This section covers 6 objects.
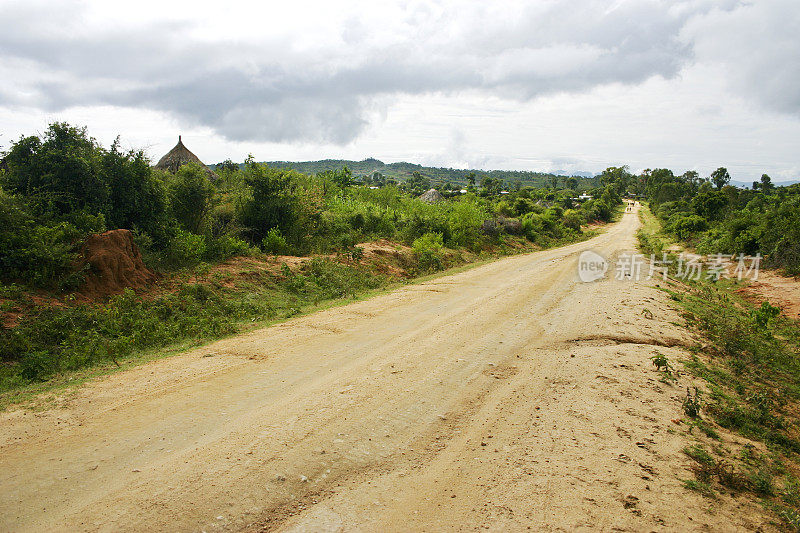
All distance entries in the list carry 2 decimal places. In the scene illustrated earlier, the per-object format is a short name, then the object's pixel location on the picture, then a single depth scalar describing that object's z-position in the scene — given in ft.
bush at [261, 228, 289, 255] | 52.06
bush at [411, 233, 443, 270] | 61.57
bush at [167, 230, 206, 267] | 40.30
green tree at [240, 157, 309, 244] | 55.52
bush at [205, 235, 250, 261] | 43.78
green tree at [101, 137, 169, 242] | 38.22
